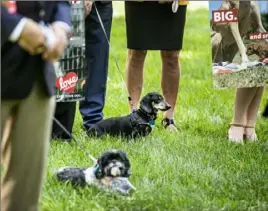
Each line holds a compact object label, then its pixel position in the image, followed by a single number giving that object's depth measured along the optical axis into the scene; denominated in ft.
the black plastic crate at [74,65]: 27.82
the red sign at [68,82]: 28.34
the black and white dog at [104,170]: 22.16
